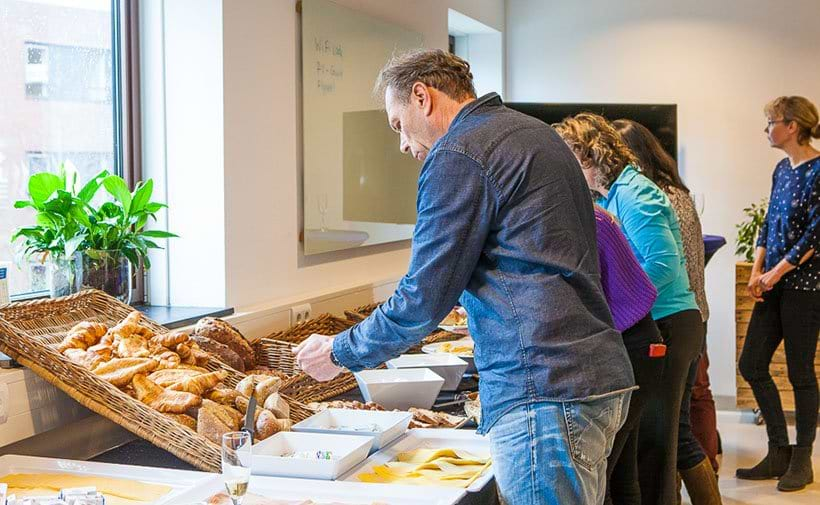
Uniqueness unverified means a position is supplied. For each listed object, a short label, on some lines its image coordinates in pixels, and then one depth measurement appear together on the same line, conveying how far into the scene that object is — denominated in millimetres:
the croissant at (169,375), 2232
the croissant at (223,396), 2235
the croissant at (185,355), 2412
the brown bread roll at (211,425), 2100
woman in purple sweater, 2504
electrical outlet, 3455
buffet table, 2172
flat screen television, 5785
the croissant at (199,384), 2201
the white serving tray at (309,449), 1931
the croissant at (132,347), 2305
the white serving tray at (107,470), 1949
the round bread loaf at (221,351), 2633
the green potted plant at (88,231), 2664
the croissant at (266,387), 2311
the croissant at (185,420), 2133
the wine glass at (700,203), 5734
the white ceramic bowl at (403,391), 2613
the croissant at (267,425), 2154
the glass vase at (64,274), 2670
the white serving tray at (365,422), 2162
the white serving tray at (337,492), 1798
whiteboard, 3717
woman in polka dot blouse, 4512
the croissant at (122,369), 2195
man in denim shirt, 1730
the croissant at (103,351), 2279
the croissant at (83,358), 2238
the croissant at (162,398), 2148
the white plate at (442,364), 2867
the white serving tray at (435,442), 2135
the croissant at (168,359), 2314
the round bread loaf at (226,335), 2684
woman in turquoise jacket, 3045
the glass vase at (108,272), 2715
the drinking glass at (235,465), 1594
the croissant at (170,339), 2406
